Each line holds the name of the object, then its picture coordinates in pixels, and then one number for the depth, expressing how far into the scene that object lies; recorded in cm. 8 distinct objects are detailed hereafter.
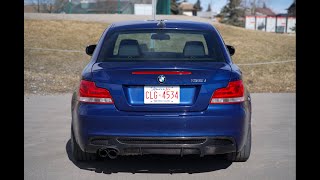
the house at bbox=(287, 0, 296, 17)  7628
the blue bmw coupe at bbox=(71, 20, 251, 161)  451
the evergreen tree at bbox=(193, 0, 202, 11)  11271
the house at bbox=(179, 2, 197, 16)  11181
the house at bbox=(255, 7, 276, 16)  10284
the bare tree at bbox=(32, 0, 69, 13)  4466
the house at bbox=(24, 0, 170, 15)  4297
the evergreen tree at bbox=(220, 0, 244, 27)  7531
